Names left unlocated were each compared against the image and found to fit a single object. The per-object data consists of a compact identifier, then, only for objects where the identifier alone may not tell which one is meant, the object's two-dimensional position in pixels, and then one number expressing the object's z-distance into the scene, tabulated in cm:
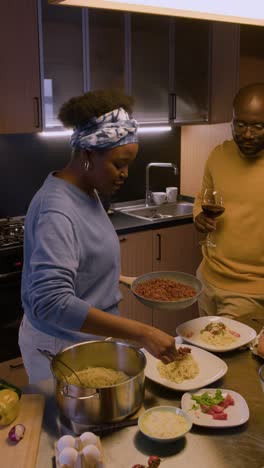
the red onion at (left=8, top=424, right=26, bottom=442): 118
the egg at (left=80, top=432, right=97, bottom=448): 109
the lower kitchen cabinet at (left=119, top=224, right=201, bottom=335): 329
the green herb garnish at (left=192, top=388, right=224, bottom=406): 130
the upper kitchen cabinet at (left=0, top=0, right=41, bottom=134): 276
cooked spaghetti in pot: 128
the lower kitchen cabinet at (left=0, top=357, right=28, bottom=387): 293
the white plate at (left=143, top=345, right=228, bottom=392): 137
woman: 130
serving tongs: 126
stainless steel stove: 276
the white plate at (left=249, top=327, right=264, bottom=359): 159
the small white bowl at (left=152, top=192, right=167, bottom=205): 387
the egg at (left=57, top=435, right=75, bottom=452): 108
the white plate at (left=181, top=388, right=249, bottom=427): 122
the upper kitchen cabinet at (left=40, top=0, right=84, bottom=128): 293
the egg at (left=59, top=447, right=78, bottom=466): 104
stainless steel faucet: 367
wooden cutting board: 112
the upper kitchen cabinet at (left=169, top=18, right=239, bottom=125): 354
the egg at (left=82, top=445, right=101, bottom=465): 105
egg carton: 104
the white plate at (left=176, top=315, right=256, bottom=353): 160
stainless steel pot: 115
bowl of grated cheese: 116
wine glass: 202
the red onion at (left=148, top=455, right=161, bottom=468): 108
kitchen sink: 378
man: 216
